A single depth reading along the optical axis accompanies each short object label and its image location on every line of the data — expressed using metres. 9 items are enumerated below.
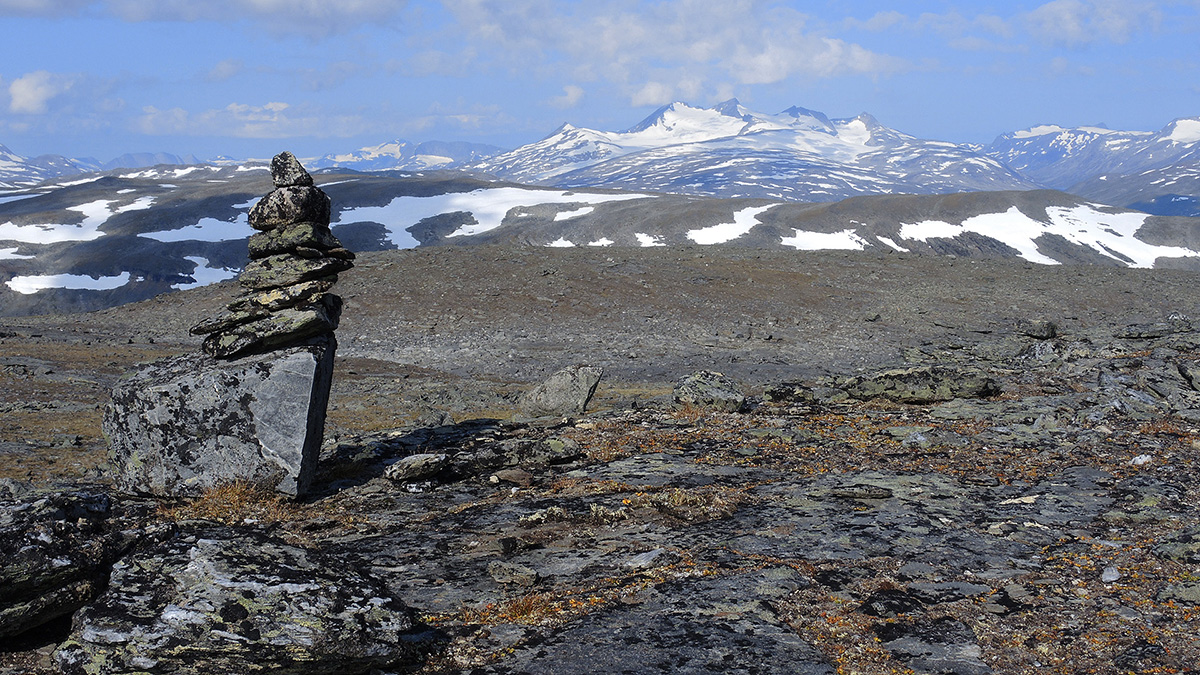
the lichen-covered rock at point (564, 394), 22.22
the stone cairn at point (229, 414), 12.91
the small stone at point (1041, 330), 37.78
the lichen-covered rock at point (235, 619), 6.61
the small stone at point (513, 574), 9.20
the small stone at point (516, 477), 13.91
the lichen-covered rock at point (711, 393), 19.48
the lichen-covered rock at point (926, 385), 19.78
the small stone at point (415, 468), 14.02
